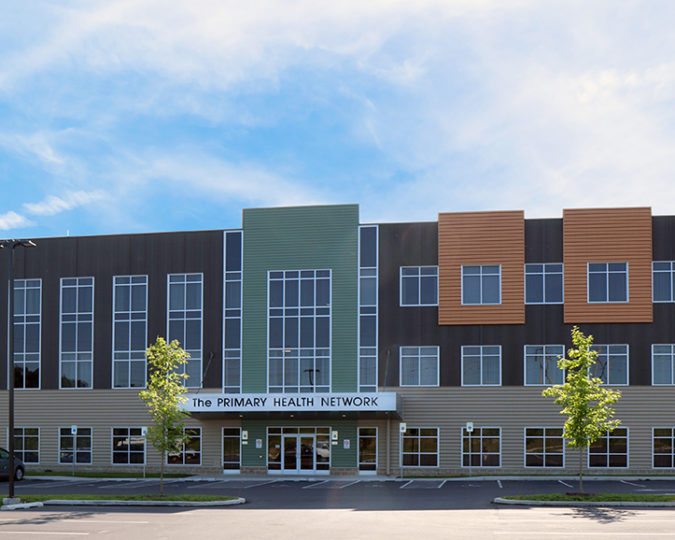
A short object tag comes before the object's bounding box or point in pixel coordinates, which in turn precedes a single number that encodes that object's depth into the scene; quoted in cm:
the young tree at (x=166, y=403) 2941
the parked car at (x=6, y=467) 3828
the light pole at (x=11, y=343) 2769
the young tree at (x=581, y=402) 2847
